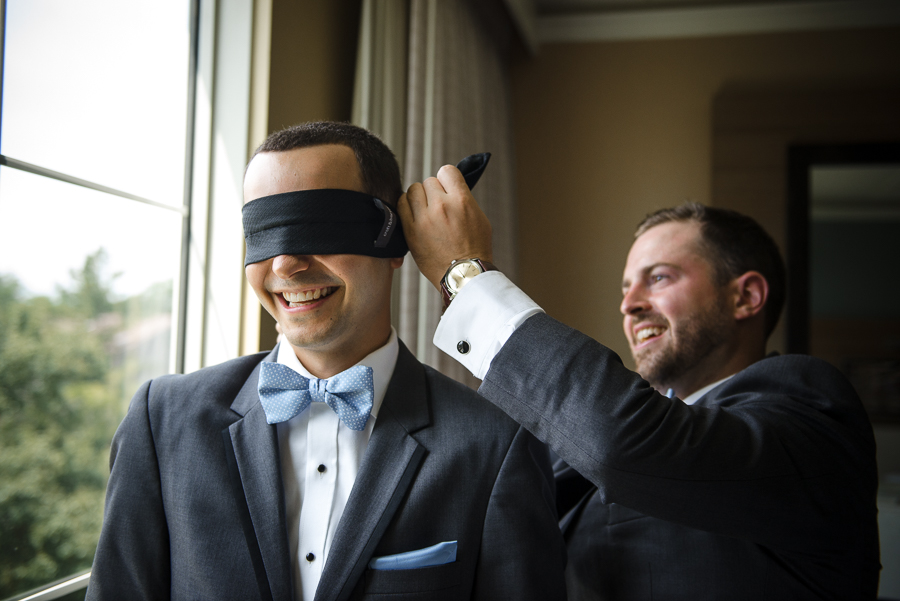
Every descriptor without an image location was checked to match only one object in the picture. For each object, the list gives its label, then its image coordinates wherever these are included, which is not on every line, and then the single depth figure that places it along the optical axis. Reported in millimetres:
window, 1565
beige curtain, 2613
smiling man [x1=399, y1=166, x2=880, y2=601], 954
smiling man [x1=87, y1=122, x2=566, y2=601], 1030
